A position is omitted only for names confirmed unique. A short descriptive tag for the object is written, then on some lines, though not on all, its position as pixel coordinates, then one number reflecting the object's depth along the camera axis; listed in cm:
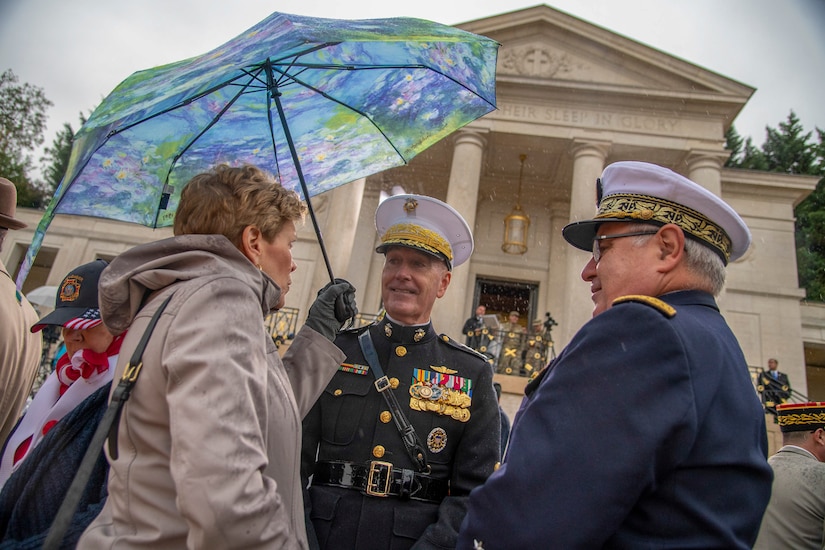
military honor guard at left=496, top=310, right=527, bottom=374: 1359
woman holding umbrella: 133
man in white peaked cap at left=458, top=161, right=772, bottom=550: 124
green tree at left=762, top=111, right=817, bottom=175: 3319
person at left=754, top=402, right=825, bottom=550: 386
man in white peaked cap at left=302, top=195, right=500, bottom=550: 239
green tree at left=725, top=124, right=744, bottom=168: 3528
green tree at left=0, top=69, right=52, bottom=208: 2692
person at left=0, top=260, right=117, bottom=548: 163
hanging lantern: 1540
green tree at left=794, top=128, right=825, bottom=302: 2639
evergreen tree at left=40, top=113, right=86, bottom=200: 3438
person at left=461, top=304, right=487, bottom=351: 1352
